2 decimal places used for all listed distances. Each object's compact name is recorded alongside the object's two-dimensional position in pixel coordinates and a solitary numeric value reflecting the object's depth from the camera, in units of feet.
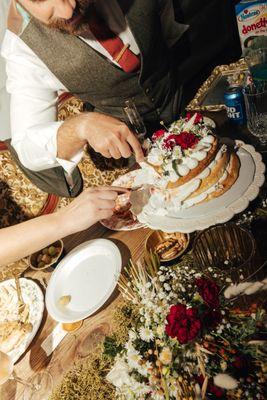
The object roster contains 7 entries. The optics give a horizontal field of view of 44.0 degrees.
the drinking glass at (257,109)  4.82
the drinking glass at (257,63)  5.16
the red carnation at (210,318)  2.67
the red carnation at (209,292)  2.60
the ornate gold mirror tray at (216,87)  6.34
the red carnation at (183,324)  2.40
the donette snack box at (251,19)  7.10
